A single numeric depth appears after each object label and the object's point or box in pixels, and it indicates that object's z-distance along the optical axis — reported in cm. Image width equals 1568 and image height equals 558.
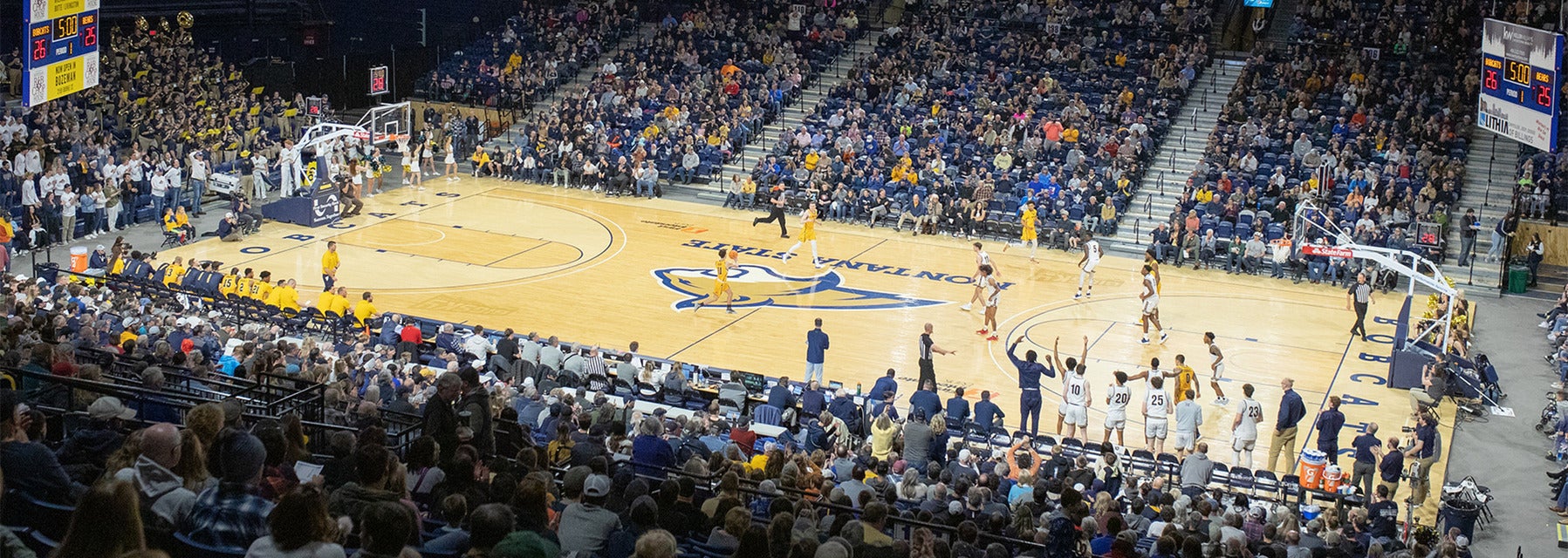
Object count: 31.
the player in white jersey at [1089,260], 2889
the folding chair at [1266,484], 1787
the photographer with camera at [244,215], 3300
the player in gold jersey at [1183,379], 2117
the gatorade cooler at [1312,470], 1856
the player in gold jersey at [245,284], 2539
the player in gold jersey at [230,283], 2558
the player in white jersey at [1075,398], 2047
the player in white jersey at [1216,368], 2192
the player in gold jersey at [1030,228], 3350
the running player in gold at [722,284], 2738
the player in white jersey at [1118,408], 2033
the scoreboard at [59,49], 2239
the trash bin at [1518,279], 3138
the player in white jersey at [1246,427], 1959
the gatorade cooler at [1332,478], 1834
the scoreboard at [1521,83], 2319
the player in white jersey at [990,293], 2608
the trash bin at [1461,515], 1700
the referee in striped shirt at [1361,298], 2661
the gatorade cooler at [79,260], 2759
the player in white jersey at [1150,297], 2617
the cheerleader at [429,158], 4066
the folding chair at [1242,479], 1809
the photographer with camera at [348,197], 3588
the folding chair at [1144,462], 1858
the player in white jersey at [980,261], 2653
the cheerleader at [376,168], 3928
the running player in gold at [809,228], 3084
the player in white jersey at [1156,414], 2006
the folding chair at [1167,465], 1831
